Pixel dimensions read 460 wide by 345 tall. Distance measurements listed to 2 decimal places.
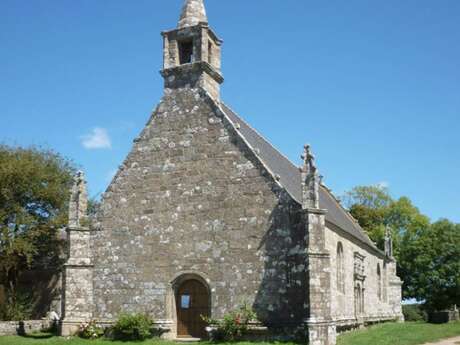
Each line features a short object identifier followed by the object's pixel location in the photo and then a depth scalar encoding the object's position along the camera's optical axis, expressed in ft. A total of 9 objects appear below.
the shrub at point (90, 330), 72.69
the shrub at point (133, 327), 70.23
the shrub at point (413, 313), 162.40
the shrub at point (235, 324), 65.87
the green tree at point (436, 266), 139.64
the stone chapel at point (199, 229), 65.57
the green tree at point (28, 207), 93.35
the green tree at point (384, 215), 174.29
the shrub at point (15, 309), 92.48
